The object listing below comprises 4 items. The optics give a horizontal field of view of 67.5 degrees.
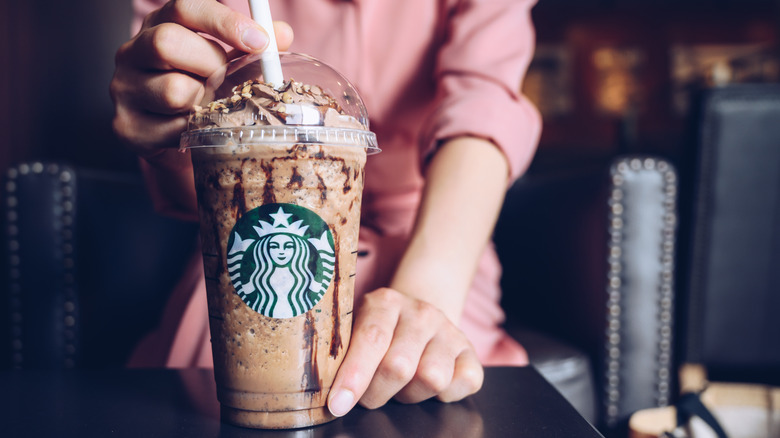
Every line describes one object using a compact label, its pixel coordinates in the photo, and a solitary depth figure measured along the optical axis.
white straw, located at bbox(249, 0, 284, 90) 0.54
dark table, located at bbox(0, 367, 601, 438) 0.48
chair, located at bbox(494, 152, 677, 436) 1.23
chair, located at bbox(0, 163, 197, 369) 1.26
